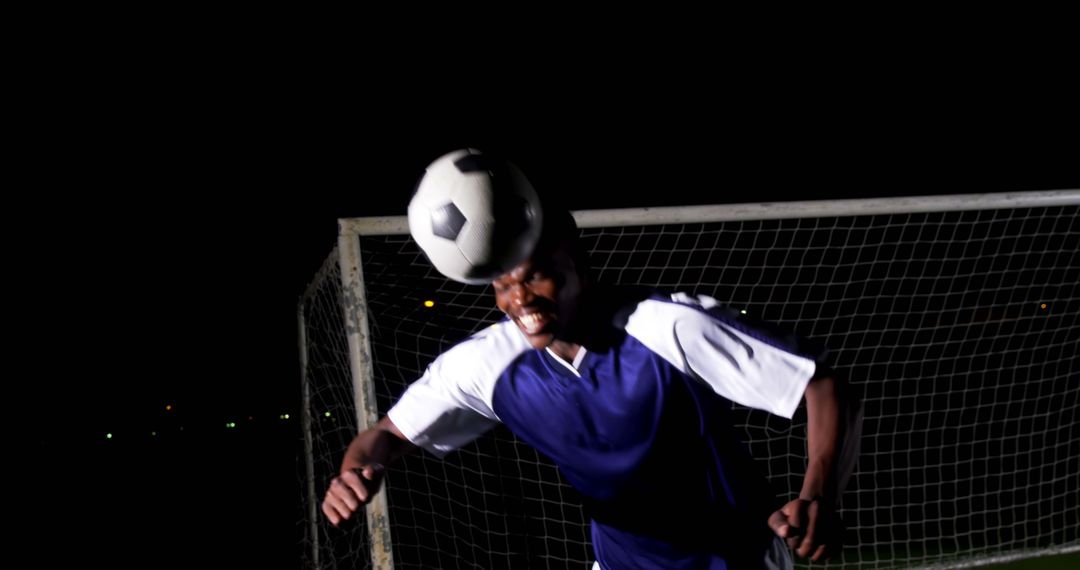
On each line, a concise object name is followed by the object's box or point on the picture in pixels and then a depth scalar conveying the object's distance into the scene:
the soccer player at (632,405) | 1.57
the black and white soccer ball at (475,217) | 1.64
